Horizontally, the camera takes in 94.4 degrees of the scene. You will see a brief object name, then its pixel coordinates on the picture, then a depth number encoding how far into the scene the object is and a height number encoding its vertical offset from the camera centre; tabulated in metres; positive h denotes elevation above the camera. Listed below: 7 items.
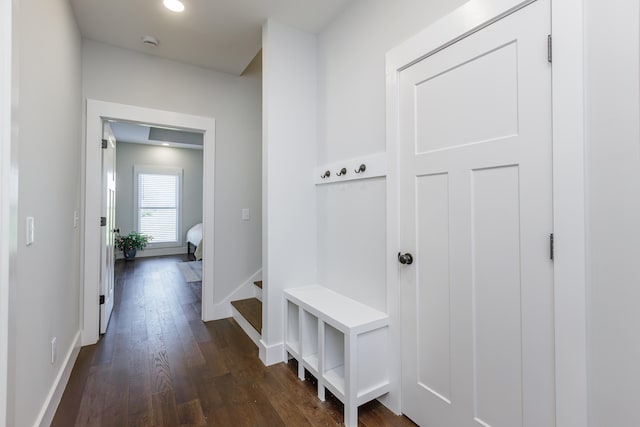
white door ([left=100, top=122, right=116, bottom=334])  2.67 -0.17
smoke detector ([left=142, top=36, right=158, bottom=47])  2.45 +1.47
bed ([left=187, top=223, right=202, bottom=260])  5.71 -0.49
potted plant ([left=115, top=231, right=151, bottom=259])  6.02 -0.57
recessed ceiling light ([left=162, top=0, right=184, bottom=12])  2.02 +1.46
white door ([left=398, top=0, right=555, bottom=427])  1.08 -0.05
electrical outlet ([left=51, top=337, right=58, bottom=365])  1.65 -0.76
